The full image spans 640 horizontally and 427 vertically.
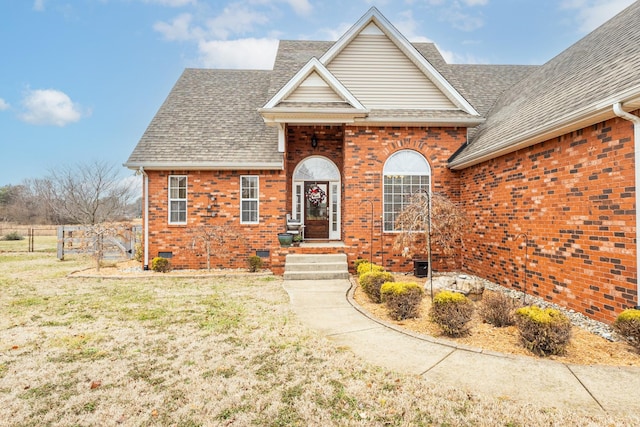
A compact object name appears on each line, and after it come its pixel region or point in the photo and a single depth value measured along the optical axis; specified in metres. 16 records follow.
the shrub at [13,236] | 23.82
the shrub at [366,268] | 8.18
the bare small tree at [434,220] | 8.65
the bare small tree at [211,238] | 10.40
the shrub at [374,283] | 6.74
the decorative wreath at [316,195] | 12.47
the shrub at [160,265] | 10.32
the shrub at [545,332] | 4.04
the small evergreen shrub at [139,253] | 11.90
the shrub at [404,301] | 5.54
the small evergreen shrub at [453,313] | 4.67
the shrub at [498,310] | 5.14
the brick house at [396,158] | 5.72
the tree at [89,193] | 19.30
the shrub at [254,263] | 10.12
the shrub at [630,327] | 4.01
